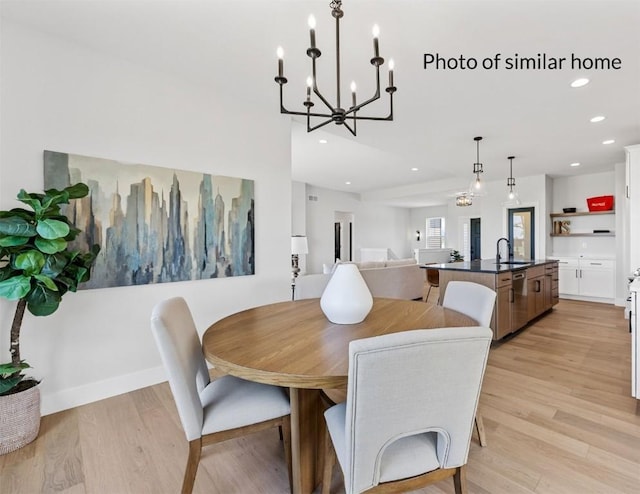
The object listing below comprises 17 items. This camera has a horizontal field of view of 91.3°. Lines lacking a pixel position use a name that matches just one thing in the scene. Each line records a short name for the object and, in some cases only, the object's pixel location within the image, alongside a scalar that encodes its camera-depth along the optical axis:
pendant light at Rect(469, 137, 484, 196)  3.94
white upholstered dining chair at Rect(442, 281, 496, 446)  1.74
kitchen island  3.45
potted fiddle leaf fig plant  1.68
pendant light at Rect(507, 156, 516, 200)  4.54
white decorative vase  1.63
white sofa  5.28
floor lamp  5.51
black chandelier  1.32
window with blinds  10.98
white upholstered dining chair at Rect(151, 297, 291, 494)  1.23
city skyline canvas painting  2.21
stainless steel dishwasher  3.74
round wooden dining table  1.08
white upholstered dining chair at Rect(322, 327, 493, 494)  0.92
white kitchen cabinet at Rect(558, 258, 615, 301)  5.54
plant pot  1.70
